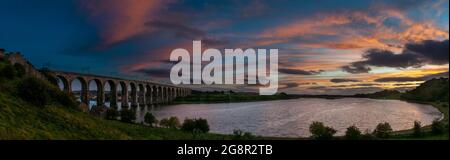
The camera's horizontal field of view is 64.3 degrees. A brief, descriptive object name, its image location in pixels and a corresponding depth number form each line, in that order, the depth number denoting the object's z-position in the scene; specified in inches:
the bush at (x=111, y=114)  2103.8
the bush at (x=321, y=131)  1529.3
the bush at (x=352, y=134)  1516.5
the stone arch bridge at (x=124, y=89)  3206.4
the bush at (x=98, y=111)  2042.3
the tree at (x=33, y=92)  1088.2
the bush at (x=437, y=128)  1833.2
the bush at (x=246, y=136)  1322.1
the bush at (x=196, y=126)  1800.0
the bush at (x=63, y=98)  1328.0
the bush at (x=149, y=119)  2087.8
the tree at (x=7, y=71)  1245.3
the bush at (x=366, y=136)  1524.7
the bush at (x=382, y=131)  1655.3
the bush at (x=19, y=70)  1374.3
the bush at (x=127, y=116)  2059.2
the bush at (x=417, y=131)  1758.1
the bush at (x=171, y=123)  1909.4
